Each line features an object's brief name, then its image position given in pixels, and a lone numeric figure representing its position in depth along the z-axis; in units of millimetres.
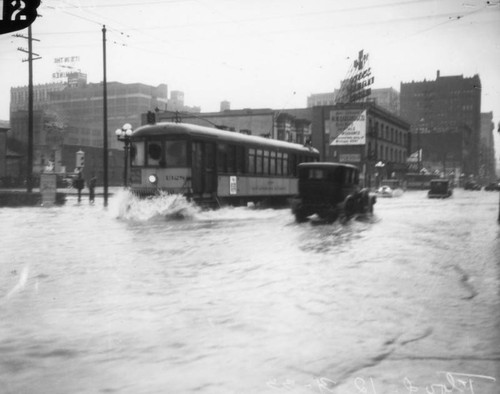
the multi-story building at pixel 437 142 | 94875
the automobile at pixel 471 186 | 75788
